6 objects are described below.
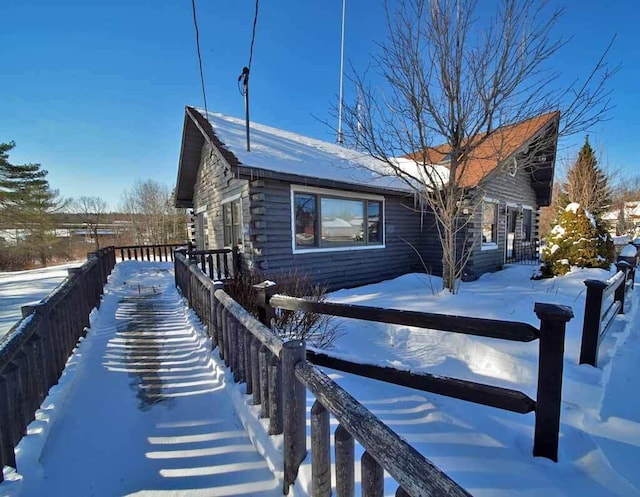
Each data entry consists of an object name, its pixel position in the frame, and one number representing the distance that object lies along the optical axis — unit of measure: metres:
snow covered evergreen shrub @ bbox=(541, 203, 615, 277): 7.99
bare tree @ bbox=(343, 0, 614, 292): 5.67
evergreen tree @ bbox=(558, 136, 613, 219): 14.69
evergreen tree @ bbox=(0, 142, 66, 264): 20.64
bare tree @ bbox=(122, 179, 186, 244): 29.83
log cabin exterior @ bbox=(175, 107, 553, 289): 6.79
